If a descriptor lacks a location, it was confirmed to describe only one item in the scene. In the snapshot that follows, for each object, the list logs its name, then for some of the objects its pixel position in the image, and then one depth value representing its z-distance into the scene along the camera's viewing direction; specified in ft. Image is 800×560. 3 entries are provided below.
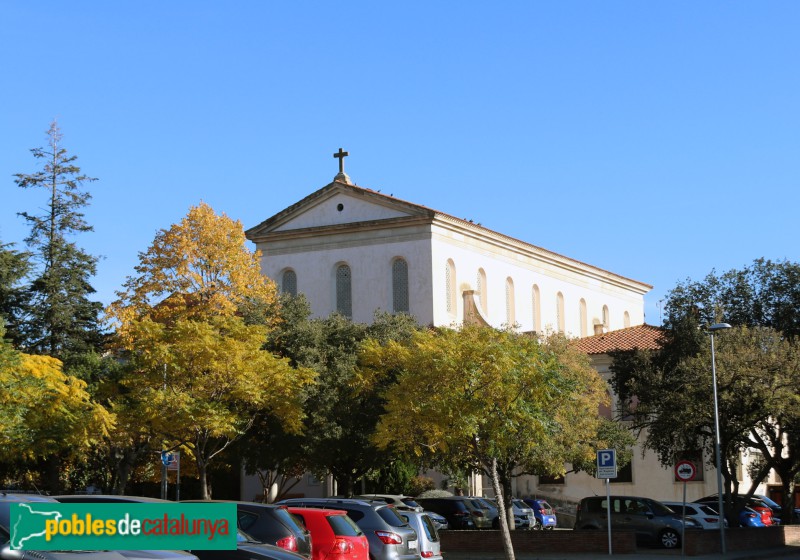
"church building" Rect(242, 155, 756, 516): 201.98
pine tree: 173.88
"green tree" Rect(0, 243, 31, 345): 171.42
